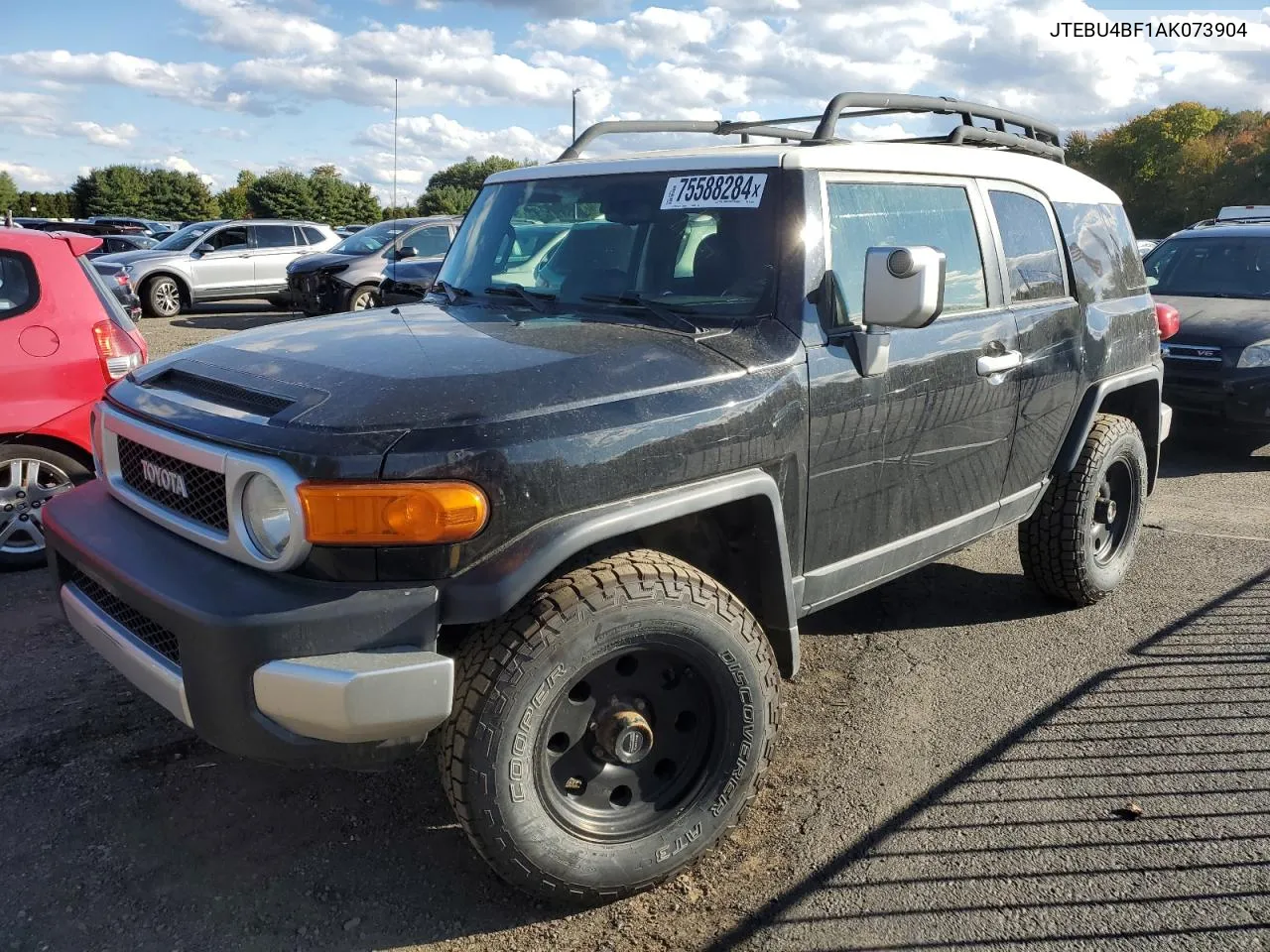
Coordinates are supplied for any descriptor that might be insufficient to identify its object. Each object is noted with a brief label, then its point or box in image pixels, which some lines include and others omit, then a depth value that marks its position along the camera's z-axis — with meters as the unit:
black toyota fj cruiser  2.36
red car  4.98
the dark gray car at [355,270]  14.49
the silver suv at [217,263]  17.05
